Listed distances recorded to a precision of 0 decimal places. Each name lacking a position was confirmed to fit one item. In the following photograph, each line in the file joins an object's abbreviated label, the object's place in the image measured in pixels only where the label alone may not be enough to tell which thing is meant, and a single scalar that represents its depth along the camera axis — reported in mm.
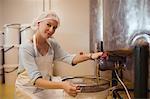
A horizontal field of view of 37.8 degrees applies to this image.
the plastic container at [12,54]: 3443
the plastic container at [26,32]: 3402
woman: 1438
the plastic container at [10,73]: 3428
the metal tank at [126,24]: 833
